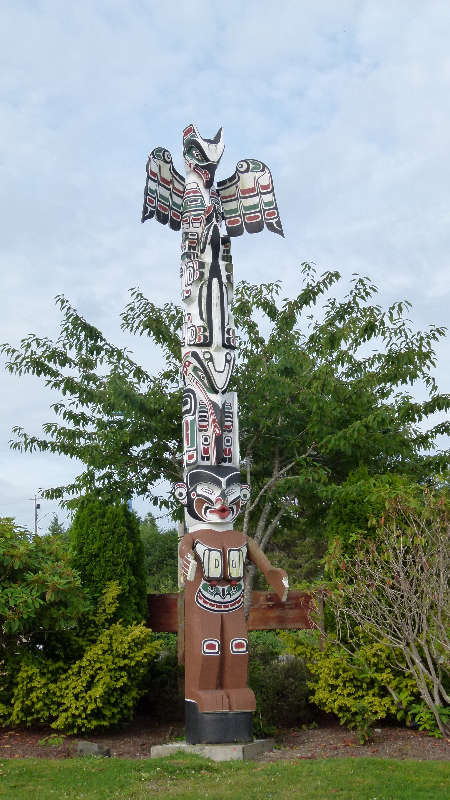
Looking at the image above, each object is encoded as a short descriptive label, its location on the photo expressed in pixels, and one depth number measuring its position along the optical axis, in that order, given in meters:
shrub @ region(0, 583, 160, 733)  9.42
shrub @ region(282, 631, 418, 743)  9.24
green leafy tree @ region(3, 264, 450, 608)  11.66
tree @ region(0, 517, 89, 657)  9.22
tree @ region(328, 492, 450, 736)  8.80
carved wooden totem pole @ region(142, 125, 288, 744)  8.85
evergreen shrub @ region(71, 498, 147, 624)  10.58
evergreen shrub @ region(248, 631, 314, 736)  9.93
